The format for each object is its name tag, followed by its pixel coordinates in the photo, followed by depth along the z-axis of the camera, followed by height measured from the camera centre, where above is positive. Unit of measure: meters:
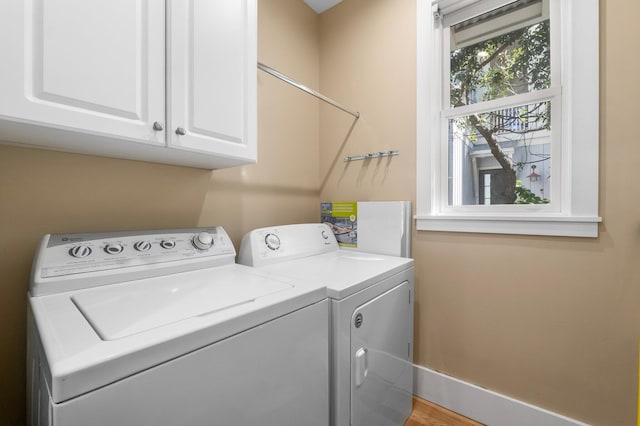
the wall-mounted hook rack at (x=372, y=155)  1.85 +0.40
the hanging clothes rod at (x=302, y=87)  1.42 +0.72
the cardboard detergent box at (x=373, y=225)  1.70 -0.08
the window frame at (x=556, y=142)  1.26 +0.38
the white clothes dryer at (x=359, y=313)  1.03 -0.43
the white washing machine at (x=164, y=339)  0.52 -0.28
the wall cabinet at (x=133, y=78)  0.73 +0.43
